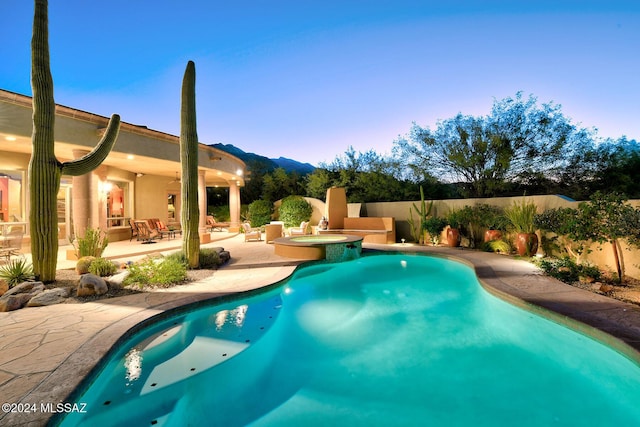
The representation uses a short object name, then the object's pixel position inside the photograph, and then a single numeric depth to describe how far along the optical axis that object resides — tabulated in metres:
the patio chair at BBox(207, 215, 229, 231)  17.47
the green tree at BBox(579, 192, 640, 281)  5.29
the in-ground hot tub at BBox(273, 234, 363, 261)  8.96
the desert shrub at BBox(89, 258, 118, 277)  6.40
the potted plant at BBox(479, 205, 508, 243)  9.85
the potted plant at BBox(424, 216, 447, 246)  11.75
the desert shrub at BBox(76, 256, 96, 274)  6.38
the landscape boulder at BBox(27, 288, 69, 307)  4.74
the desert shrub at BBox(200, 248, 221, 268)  7.73
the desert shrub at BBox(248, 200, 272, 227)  19.30
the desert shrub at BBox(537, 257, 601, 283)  6.03
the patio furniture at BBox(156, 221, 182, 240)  13.10
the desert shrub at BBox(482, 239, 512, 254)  9.48
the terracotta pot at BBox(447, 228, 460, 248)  11.40
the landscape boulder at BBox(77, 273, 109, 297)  5.16
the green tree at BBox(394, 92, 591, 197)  14.02
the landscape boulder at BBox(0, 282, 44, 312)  4.57
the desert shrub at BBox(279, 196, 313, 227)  17.09
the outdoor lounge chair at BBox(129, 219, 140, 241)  12.45
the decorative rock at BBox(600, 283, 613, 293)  5.30
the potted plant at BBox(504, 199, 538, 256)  8.40
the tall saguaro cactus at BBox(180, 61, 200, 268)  7.26
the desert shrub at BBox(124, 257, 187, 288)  5.86
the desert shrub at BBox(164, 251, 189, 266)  7.21
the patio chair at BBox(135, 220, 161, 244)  12.16
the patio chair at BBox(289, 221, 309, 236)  13.55
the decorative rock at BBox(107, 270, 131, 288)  5.80
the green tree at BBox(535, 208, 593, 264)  6.04
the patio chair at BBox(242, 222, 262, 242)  13.32
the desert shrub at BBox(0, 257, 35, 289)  5.36
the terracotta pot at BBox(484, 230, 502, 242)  9.87
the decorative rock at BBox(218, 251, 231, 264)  8.49
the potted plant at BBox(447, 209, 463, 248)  11.40
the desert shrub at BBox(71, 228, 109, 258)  7.12
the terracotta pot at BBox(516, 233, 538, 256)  8.39
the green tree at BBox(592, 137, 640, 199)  12.11
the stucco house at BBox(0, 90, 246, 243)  7.35
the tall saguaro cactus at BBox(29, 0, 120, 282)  5.41
